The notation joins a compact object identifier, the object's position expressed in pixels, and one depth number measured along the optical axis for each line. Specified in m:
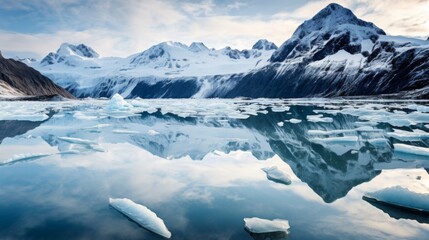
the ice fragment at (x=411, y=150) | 10.07
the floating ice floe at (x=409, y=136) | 13.34
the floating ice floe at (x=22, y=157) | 9.11
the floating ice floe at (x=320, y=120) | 21.69
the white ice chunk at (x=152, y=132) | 16.21
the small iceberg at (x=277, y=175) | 7.56
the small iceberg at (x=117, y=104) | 38.22
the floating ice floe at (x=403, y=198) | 5.63
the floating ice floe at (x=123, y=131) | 16.61
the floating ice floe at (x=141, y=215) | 4.72
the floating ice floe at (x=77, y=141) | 12.62
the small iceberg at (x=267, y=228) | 4.64
